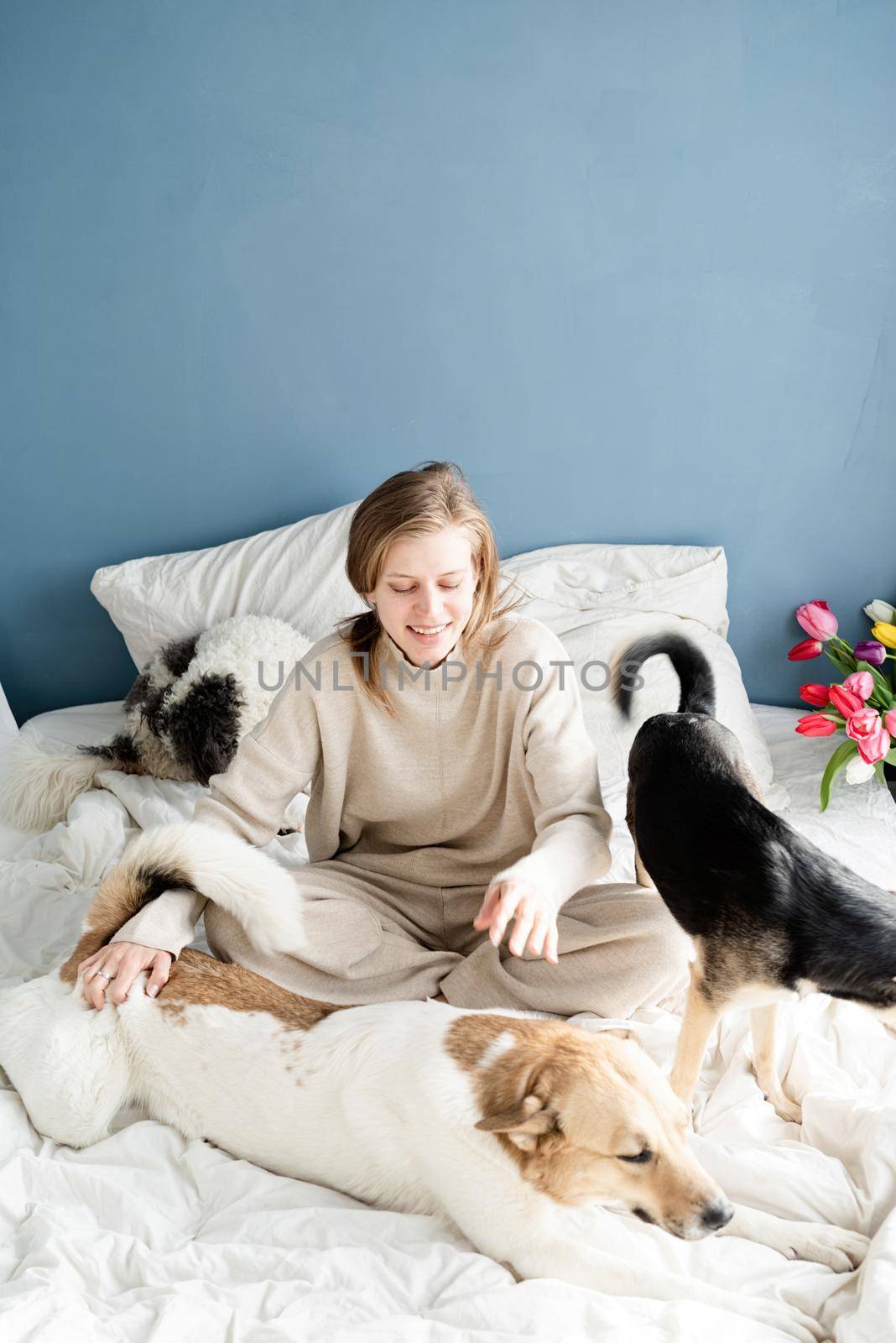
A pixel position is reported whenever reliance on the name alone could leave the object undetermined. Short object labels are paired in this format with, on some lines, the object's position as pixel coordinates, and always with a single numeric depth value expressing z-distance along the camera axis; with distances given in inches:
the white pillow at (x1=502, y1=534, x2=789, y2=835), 90.8
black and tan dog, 45.9
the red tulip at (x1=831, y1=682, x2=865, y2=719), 84.8
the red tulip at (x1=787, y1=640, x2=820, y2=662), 99.2
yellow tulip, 96.0
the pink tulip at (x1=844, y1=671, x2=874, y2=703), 85.9
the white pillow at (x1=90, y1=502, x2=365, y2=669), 96.5
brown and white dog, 41.5
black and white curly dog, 86.2
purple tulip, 93.4
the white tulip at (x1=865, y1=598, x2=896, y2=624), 104.0
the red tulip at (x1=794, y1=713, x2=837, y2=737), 88.2
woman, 56.2
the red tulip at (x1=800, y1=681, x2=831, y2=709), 94.2
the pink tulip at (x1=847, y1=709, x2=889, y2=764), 83.1
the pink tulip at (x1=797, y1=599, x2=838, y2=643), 98.4
